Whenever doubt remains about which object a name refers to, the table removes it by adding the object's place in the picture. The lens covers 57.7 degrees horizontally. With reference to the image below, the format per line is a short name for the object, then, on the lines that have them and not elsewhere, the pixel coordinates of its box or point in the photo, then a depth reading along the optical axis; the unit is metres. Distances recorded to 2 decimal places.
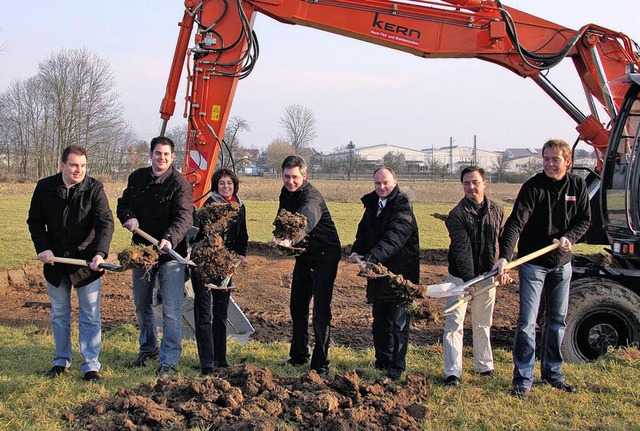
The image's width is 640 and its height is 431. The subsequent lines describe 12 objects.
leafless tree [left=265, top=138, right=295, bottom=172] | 55.78
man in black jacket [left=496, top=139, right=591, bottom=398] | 4.96
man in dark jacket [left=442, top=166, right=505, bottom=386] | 5.19
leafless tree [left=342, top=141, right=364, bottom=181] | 47.25
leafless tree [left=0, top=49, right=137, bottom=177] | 41.59
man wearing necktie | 5.26
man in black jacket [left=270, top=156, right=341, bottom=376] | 5.46
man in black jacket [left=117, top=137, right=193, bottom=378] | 5.38
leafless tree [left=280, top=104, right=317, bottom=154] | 64.31
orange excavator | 6.84
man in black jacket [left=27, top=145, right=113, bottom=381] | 5.21
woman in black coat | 5.50
